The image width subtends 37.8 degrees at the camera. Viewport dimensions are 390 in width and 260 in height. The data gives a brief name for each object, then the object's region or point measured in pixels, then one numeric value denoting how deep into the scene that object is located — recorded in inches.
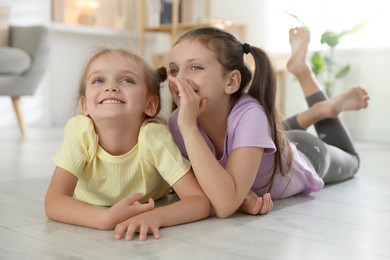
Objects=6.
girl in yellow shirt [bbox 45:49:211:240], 46.0
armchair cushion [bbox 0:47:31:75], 124.7
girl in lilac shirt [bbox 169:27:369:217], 47.1
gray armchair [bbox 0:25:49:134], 126.9
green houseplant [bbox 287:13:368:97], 139.2
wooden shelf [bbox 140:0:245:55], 162.4
